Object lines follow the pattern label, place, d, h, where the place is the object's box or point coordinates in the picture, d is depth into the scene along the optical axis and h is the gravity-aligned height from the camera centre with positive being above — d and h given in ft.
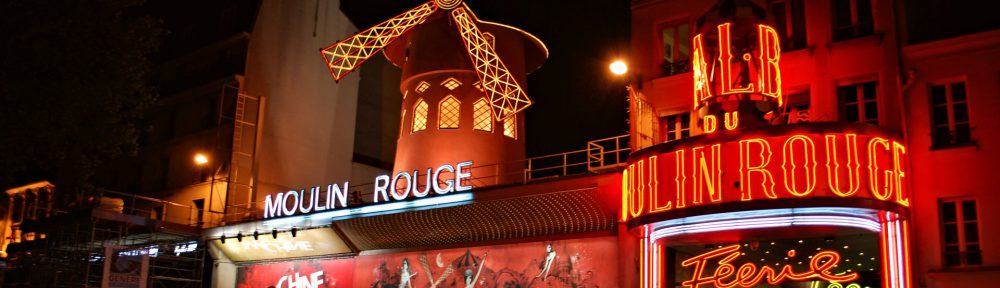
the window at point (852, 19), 48.70 +16.22
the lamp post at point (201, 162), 85.25 +14.26
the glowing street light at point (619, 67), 47.88 +13.10
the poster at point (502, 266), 55.06 +3.74
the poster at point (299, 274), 69.67 +3.57
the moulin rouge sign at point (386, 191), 60.80 +8.93
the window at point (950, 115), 45.39 +10.64
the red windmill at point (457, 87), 71.82 +18.13
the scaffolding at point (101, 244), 74.23 +6.07
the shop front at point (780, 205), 42.98 +5.87
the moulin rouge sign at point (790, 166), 42.86 +7.64
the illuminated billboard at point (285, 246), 69.51 +5.71
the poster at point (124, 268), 69.26 +3.61
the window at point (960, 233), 43.75 +4.81
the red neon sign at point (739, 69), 46.93 +13.05
